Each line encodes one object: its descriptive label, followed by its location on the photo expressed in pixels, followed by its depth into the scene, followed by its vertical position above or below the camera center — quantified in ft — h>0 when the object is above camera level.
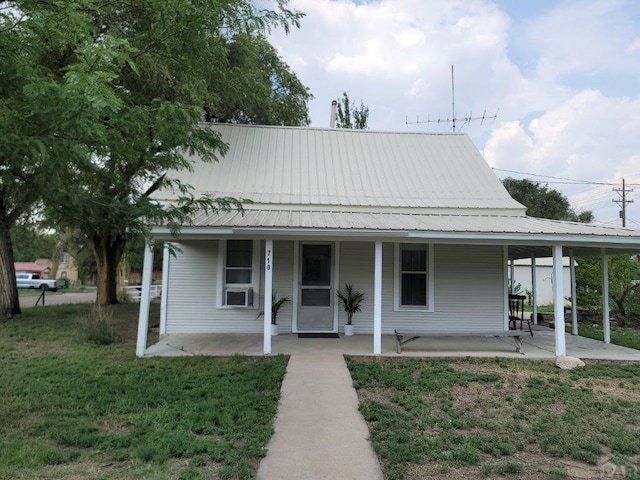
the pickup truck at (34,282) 131.64 -3.85
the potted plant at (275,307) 32.55 -2.41
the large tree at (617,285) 48.47 -0.23
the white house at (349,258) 33.60 +1.54
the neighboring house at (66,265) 221.70 +3.12
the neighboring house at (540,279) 82.89 +0.41
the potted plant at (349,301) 33.35 -1.88
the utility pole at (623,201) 129.50 +25.00
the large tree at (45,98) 11.05 +4.61
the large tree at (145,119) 12.93 +5.91
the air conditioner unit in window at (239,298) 33.47 -1.82
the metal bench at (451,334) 27.04 -3.51
